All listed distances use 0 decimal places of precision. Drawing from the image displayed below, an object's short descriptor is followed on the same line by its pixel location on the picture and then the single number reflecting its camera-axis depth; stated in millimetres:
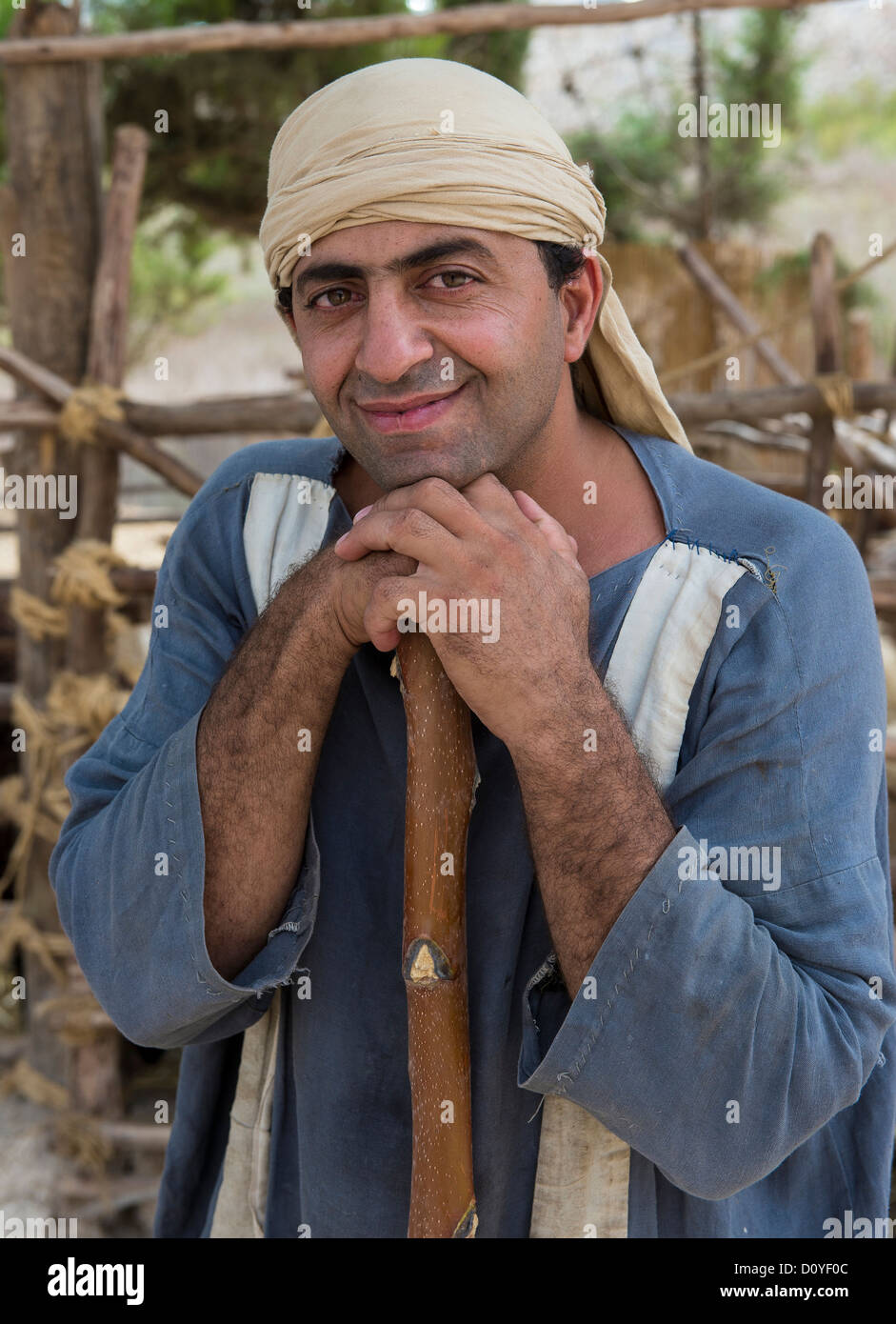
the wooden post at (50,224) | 3148
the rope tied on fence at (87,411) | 3137
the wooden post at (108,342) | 3189
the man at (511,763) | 1219
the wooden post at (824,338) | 3234
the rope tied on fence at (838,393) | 3059
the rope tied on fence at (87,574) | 3207
